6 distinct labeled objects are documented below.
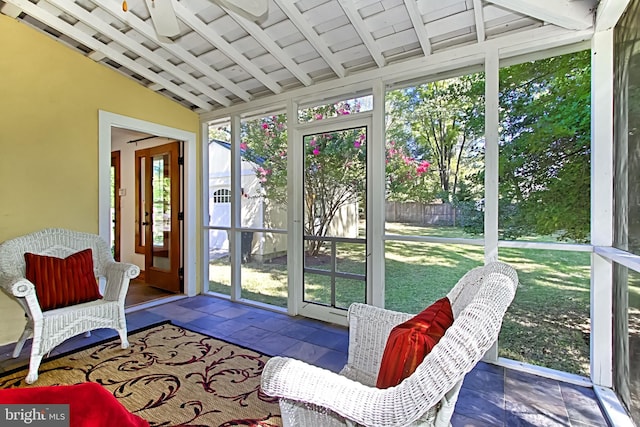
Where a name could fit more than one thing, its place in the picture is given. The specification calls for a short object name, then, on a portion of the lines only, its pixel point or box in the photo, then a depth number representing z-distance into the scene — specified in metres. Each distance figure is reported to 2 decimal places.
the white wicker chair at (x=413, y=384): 0.92
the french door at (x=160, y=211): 4.55
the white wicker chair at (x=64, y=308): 2.27
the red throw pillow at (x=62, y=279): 2.54
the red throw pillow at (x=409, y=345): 1.06
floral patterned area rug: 1.92
